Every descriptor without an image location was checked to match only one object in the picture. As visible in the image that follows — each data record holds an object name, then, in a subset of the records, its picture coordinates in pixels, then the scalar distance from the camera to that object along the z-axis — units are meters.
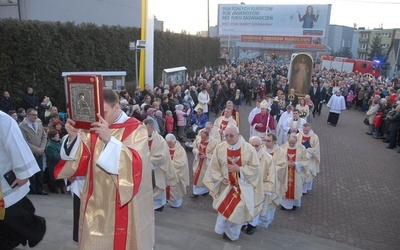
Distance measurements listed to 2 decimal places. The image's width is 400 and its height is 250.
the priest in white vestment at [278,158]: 6.62
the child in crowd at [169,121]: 11.25
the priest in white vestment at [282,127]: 10.66
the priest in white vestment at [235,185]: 5.19
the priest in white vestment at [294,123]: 10.11
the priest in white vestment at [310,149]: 7.90
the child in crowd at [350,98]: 21.52
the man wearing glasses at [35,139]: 6.63
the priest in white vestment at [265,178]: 5.71
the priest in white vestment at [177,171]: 6.76
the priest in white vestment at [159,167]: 6.16
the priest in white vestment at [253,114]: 10.86
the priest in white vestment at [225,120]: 9.46
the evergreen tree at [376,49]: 57.36
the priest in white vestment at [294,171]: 7.07
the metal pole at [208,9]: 33.83
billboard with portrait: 44.00
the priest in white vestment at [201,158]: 7.51
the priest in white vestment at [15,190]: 3.06
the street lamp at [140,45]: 12.95
